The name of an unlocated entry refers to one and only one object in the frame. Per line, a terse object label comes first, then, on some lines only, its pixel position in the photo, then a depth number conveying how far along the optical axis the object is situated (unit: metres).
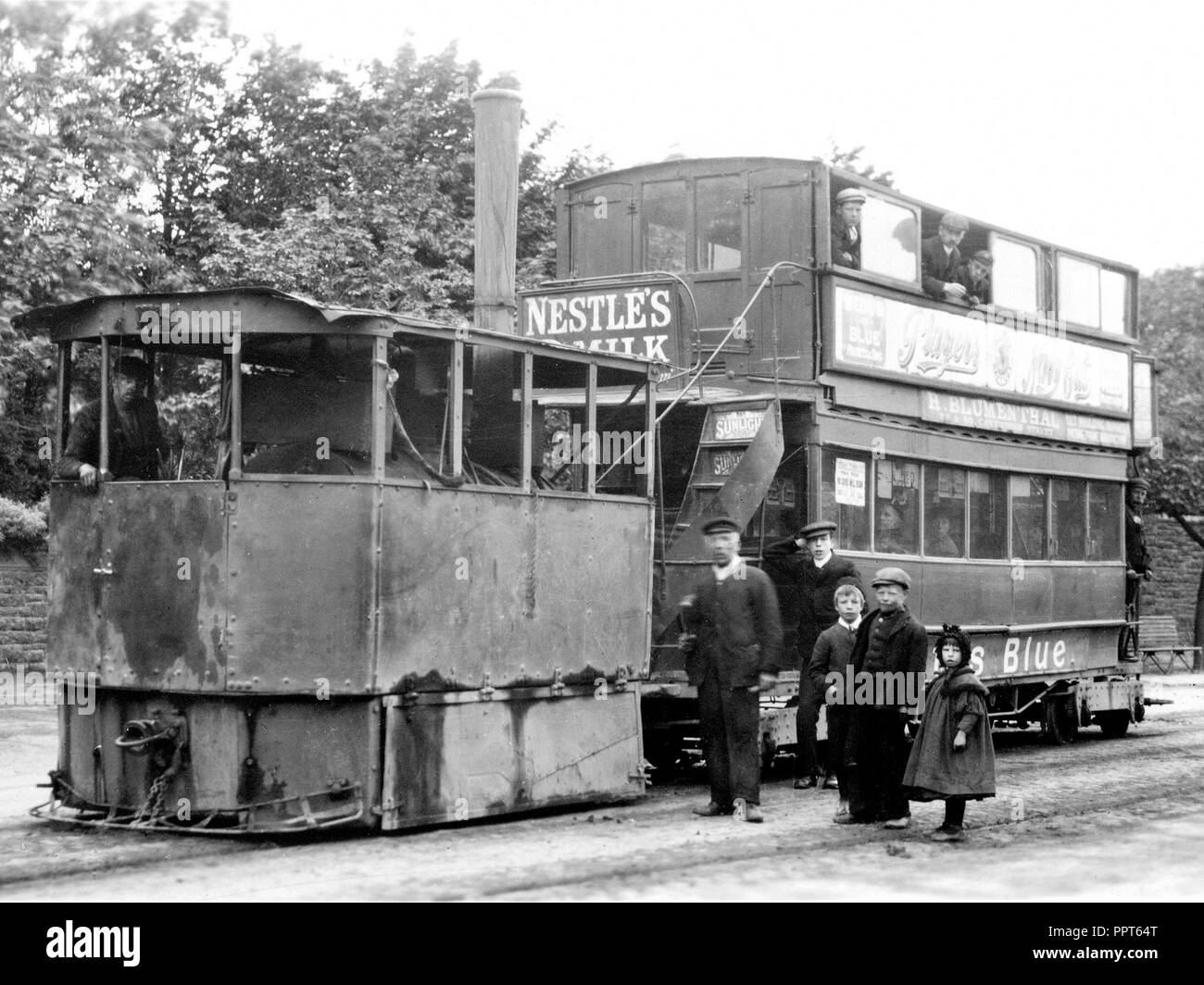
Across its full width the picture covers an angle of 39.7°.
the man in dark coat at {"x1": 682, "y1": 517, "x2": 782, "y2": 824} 11.30
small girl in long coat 10.40
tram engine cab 10.05
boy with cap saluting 12.96
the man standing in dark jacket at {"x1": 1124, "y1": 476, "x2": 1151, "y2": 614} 19.71
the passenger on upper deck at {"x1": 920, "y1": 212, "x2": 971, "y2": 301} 15.99
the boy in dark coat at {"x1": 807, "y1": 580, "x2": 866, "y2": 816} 11.85
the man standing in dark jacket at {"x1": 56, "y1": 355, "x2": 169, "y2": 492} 10.74
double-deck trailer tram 14.19
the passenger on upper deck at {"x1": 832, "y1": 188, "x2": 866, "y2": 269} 14.84
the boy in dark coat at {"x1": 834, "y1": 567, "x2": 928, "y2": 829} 11.08
